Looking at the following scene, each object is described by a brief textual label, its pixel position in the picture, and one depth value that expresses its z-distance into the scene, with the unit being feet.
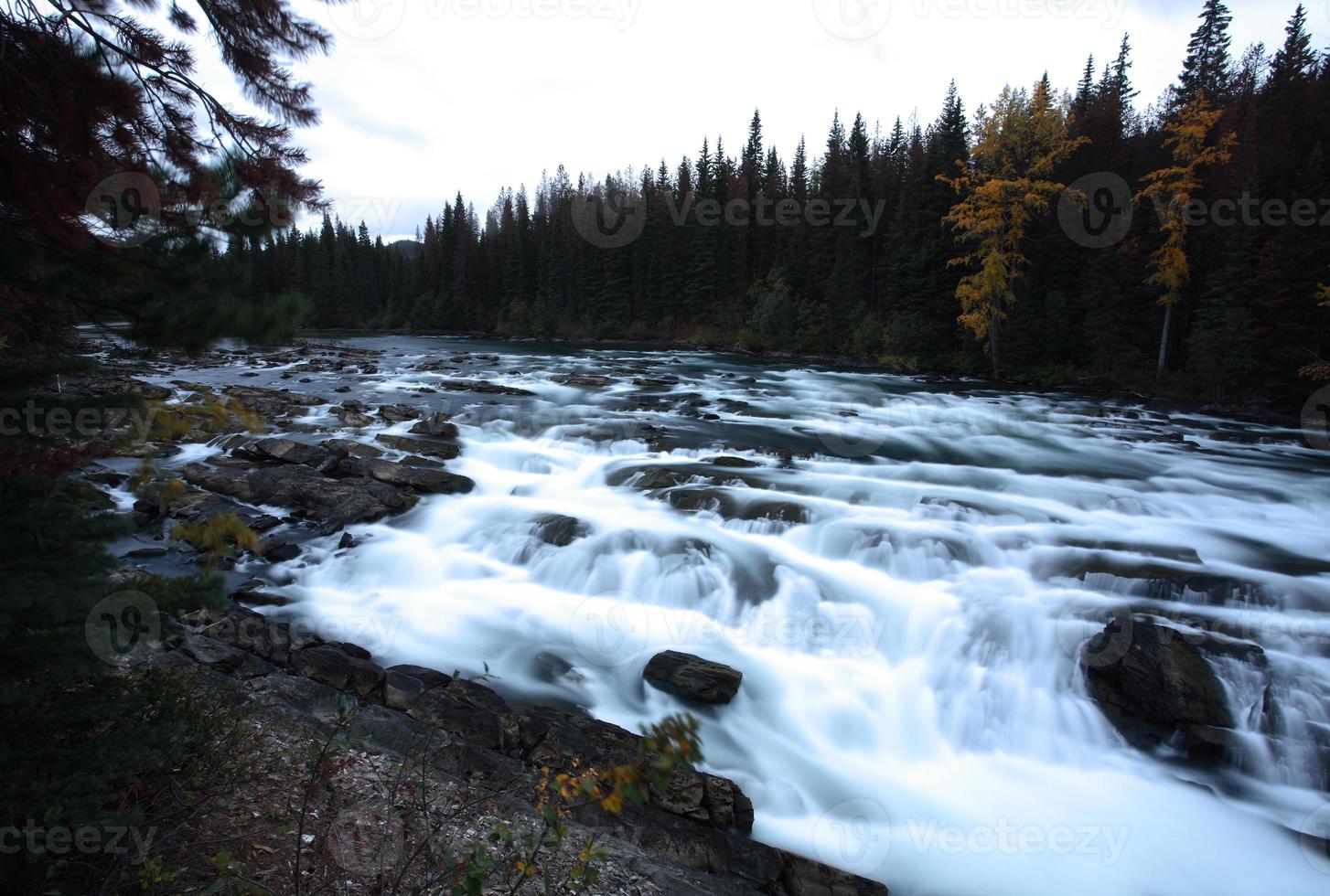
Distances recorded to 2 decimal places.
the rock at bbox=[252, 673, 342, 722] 16.61
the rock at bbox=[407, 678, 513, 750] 16.96
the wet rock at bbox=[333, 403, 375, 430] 54.95
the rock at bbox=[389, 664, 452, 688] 19.95
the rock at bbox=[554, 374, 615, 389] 82.89
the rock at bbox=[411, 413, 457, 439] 51.88
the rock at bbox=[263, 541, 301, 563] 30.73
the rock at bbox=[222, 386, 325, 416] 58.75
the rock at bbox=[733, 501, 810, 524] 34.06
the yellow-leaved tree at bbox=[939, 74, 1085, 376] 85.40
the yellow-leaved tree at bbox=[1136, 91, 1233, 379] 74.95
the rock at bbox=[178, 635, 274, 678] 18.34
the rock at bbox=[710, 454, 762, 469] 43.60
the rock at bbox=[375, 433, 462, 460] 46.88
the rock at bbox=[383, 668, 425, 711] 18.47
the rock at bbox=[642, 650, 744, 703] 22.31
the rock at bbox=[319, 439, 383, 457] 43.88
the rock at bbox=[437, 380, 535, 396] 76.07
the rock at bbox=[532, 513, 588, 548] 33.50
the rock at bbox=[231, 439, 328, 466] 43.27
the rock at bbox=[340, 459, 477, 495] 40.45
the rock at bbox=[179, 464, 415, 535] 36.33
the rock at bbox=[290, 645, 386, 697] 19.03
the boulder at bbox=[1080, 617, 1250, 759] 19.54
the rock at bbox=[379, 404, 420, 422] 57.62
